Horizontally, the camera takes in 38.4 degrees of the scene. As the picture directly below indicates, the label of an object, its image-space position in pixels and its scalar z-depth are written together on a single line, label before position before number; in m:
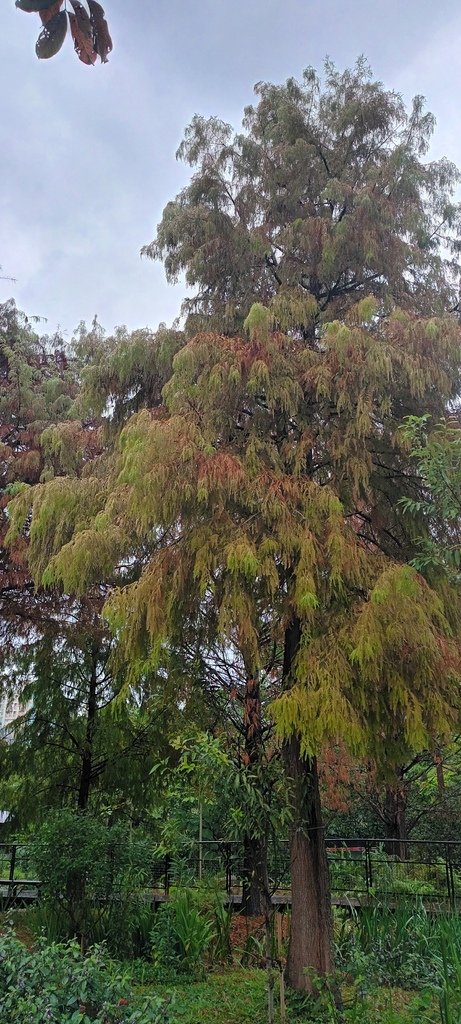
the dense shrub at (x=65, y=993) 2.64
